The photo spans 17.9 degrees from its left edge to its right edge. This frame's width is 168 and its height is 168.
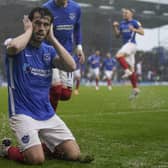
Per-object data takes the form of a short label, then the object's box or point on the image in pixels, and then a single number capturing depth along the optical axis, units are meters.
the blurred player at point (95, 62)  28.88
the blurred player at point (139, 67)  36.75
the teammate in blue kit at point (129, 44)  13.42
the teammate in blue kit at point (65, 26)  6.79
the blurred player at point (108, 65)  29.73
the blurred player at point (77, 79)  19.96
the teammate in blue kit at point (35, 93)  4.56
